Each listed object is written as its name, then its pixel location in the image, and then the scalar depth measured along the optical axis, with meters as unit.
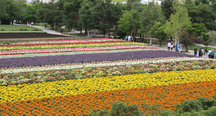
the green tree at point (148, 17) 43.41
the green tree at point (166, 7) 53.66
